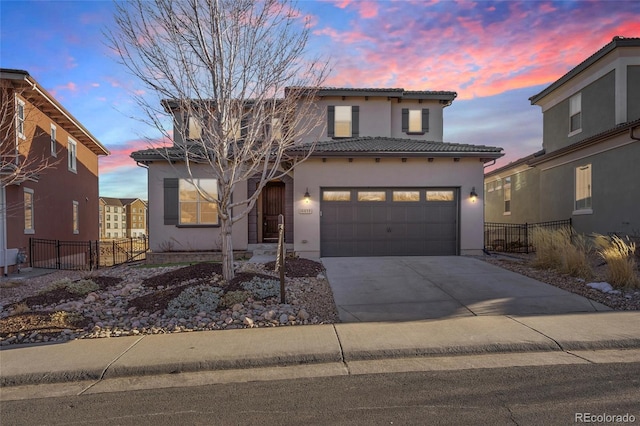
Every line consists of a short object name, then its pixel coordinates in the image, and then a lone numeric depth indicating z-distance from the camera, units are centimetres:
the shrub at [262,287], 762
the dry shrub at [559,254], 935
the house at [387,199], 1320
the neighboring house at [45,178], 1266
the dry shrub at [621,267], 813
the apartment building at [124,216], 8675
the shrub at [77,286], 834
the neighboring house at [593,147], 1295
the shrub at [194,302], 685
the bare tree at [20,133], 1227
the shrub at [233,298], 716
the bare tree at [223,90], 776
